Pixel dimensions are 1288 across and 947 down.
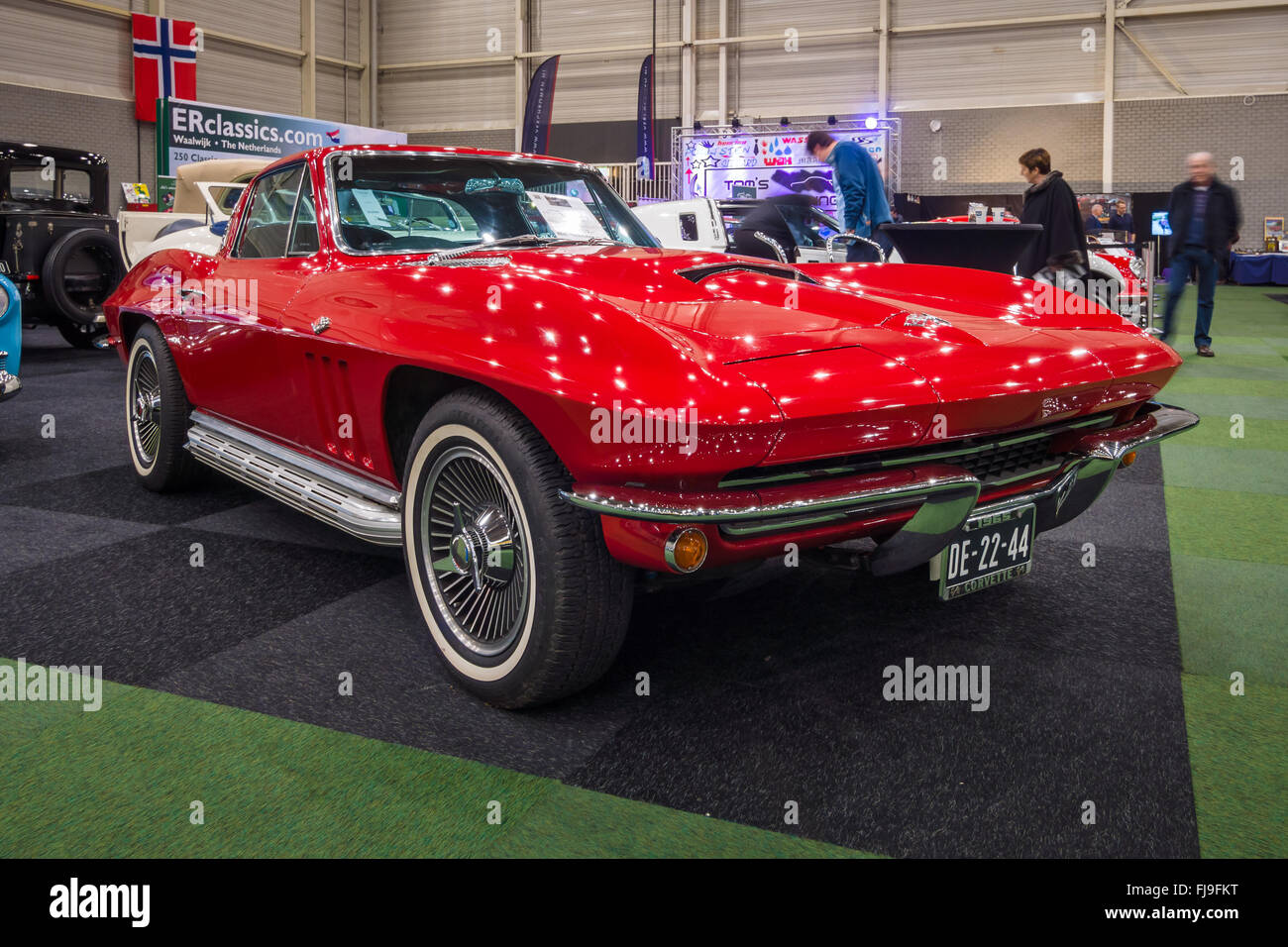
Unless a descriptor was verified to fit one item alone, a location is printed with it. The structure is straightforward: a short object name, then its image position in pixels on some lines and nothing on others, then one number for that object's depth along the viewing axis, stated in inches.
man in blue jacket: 250.5
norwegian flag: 707.4
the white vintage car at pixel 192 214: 319.9
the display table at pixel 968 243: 225.3
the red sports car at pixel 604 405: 70.0
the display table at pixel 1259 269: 758.5
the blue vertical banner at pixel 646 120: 759.7
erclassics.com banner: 606.9
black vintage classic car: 329.1
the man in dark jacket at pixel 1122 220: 619.5
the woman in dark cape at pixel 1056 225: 253.9
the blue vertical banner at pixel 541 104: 702.9
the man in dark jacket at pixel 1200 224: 299.1
